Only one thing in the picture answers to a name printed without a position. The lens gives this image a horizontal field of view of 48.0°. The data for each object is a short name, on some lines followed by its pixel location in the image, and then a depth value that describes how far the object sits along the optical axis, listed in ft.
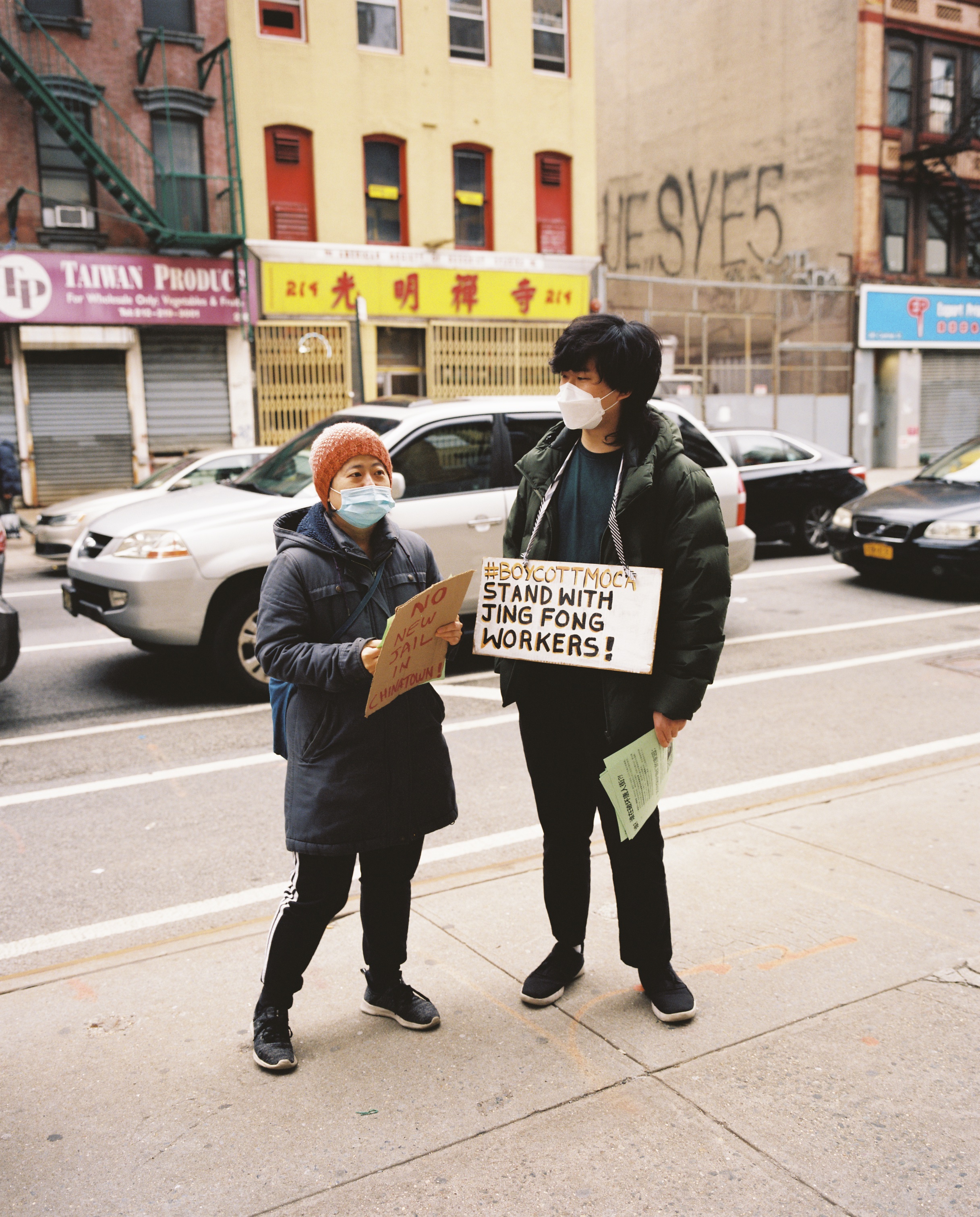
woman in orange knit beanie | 9.31
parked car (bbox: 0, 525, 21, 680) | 20.92
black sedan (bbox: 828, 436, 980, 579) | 33.40
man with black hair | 9.73
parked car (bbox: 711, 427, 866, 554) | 43.52
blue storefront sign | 89.04
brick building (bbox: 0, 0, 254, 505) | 60.29
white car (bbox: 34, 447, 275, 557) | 41.29
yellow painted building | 67.31
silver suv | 22.62
